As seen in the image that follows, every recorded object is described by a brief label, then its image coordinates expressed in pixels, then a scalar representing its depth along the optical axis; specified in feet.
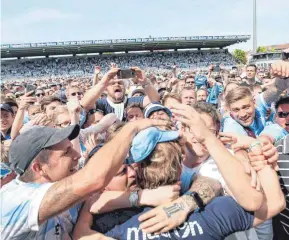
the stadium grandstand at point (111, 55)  112.85
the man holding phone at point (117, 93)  8.48
